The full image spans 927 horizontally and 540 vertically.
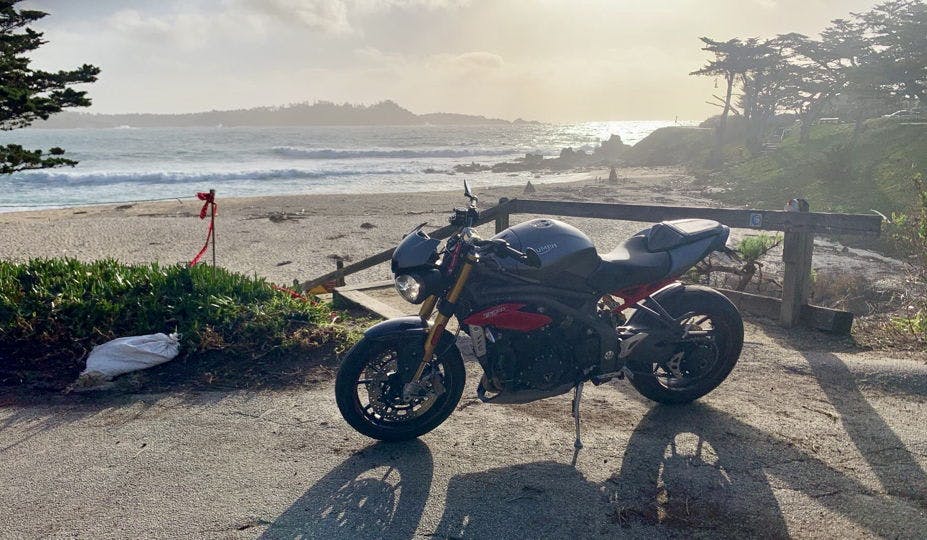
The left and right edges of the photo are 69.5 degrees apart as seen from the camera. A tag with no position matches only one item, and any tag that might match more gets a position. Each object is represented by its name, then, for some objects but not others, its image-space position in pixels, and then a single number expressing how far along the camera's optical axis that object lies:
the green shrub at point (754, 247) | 9.06
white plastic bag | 5.53
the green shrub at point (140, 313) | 5.96
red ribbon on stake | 8.09
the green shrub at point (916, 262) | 6.70
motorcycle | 4.02
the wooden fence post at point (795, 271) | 6.58
